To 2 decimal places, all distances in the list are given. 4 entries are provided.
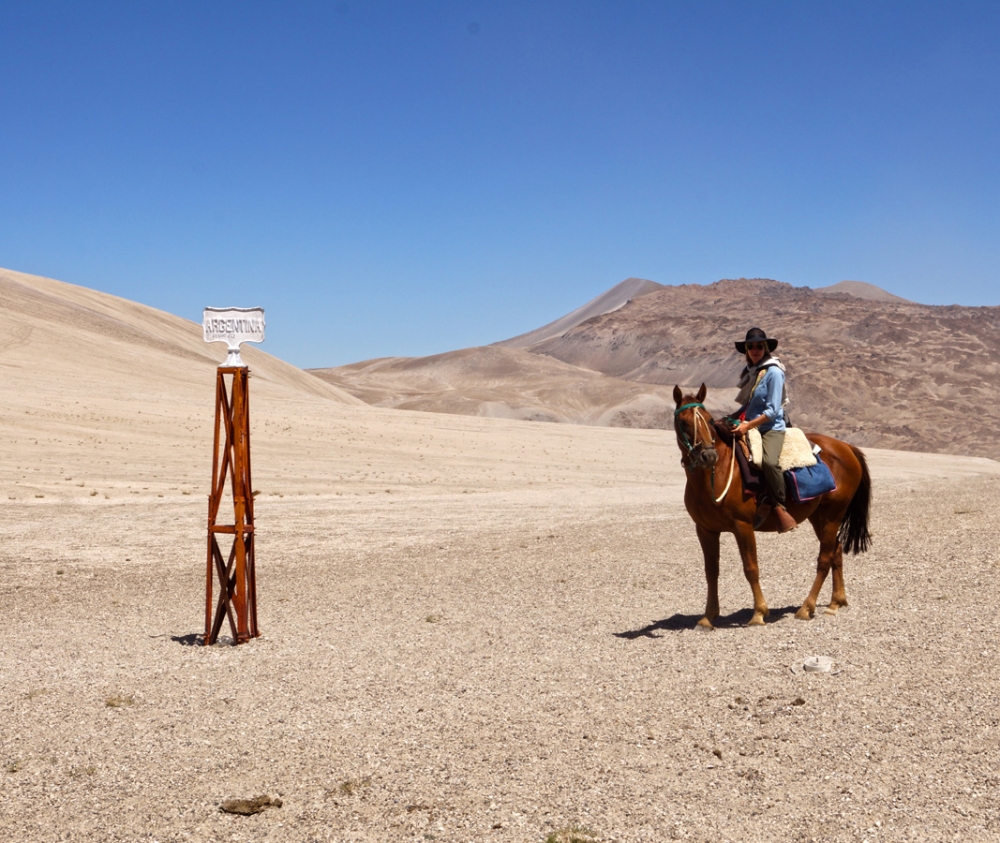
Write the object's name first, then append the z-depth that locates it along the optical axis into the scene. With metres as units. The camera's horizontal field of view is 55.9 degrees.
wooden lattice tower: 11.33
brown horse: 10.05
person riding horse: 10.57
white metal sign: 11.27
